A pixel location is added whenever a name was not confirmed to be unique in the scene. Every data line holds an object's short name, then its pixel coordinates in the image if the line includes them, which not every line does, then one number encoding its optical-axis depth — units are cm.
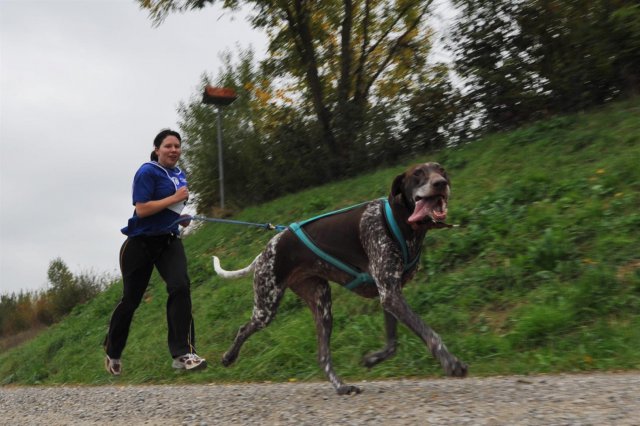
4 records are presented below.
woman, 571
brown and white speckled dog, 419
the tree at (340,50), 1520
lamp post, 1620
